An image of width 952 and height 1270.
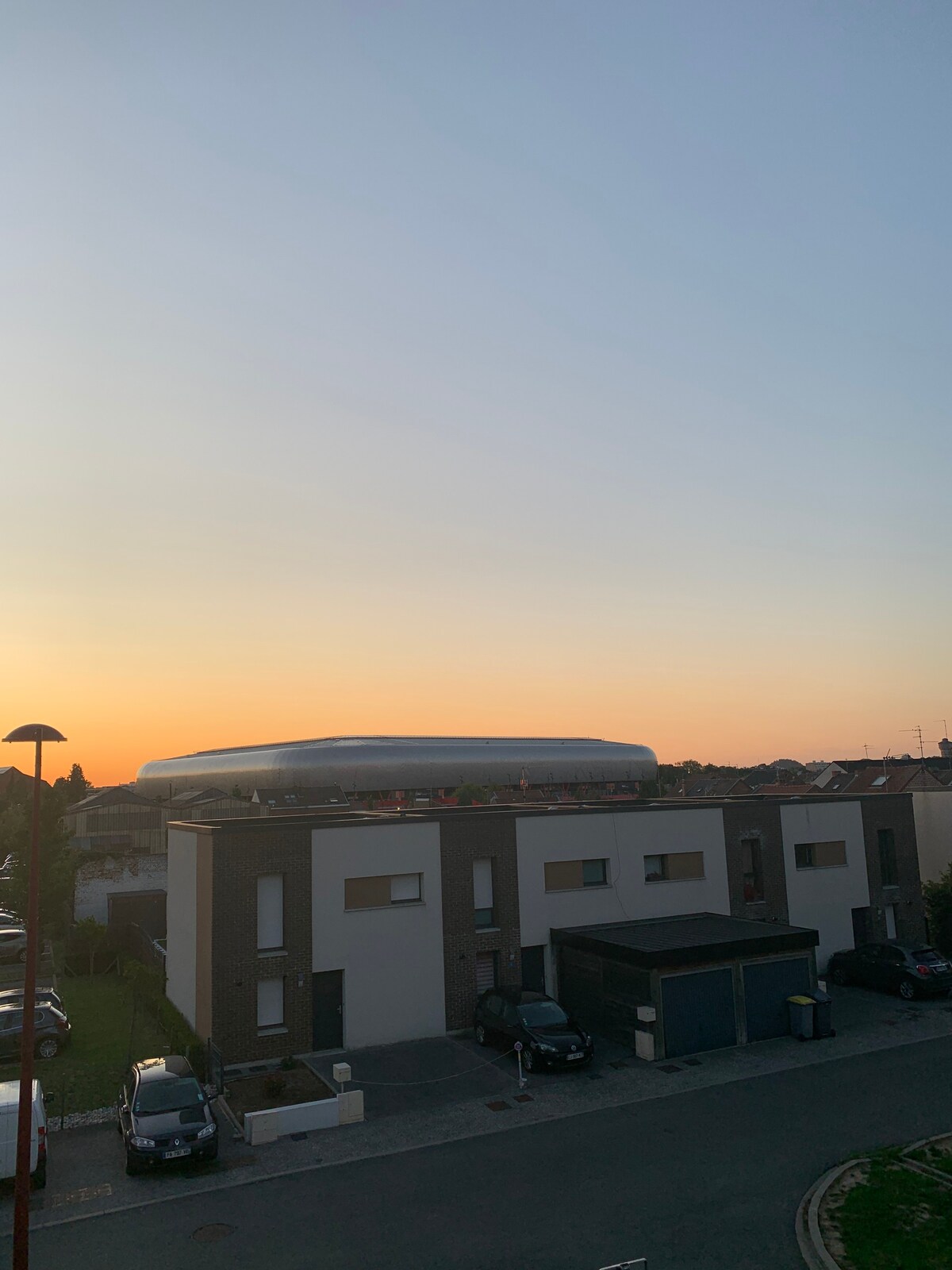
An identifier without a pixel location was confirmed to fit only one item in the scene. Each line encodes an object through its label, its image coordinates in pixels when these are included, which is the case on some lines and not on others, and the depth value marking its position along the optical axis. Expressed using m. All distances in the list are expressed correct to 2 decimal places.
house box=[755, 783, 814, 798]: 100.50
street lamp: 12.83
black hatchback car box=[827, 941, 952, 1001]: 30.00
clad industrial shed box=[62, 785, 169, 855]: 60.97
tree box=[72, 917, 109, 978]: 39.12
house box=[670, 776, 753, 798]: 119.88
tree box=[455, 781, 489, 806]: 106.31
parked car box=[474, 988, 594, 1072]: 23.33
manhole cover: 14.92
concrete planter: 19.19
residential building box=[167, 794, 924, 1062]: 25.36
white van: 16.45
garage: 25.02
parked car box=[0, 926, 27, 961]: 42.31
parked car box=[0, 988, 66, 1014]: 29.29
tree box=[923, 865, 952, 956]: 36.84
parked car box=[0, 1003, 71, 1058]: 26.59
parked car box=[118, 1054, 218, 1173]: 17.53
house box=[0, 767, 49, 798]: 119.69
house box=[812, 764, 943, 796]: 89.12
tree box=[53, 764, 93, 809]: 151.05
